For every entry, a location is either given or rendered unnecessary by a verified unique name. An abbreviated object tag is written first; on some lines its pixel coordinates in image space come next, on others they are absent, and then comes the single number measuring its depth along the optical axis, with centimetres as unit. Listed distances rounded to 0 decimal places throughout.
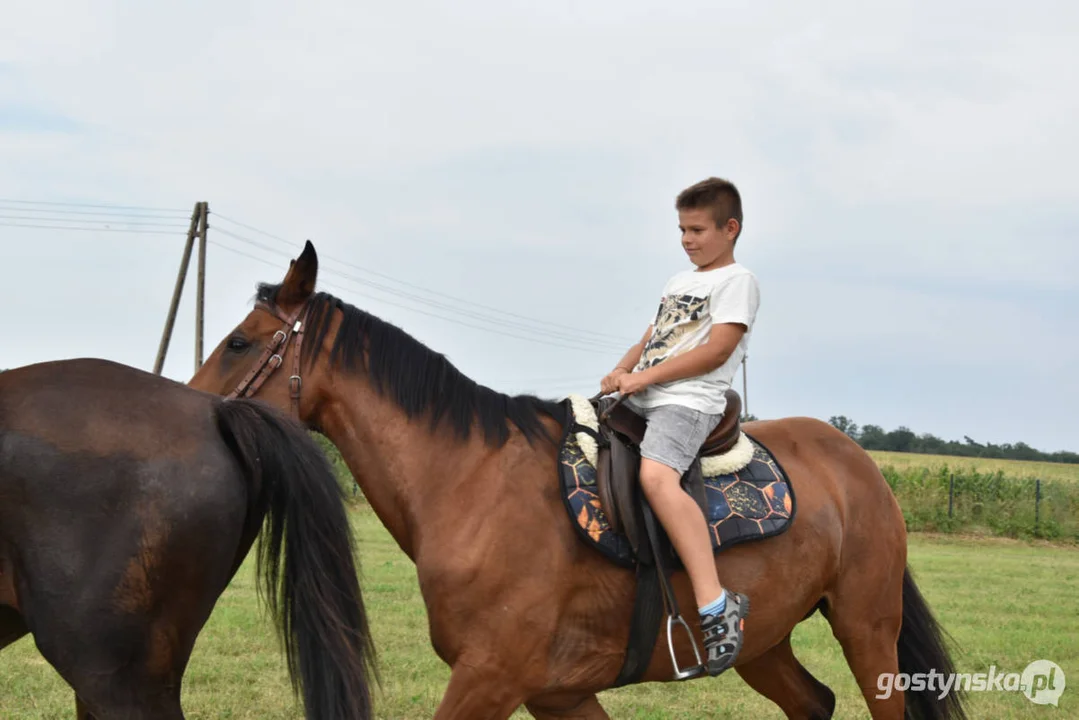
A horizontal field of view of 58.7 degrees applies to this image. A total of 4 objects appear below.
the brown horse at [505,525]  354
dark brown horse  318
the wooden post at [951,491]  2329
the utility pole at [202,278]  2334
